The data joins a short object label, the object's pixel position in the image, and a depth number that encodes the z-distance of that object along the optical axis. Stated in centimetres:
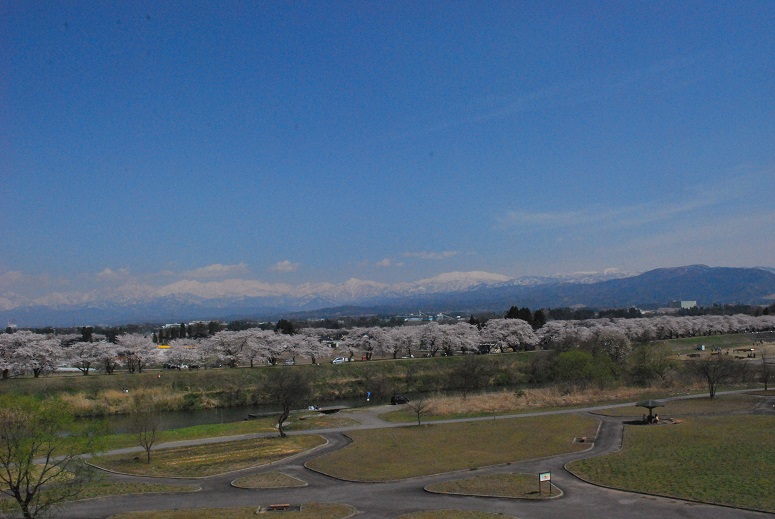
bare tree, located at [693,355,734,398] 5769
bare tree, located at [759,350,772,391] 6031
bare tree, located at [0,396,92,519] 2294
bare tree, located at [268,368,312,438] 4726
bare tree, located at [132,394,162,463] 3812
